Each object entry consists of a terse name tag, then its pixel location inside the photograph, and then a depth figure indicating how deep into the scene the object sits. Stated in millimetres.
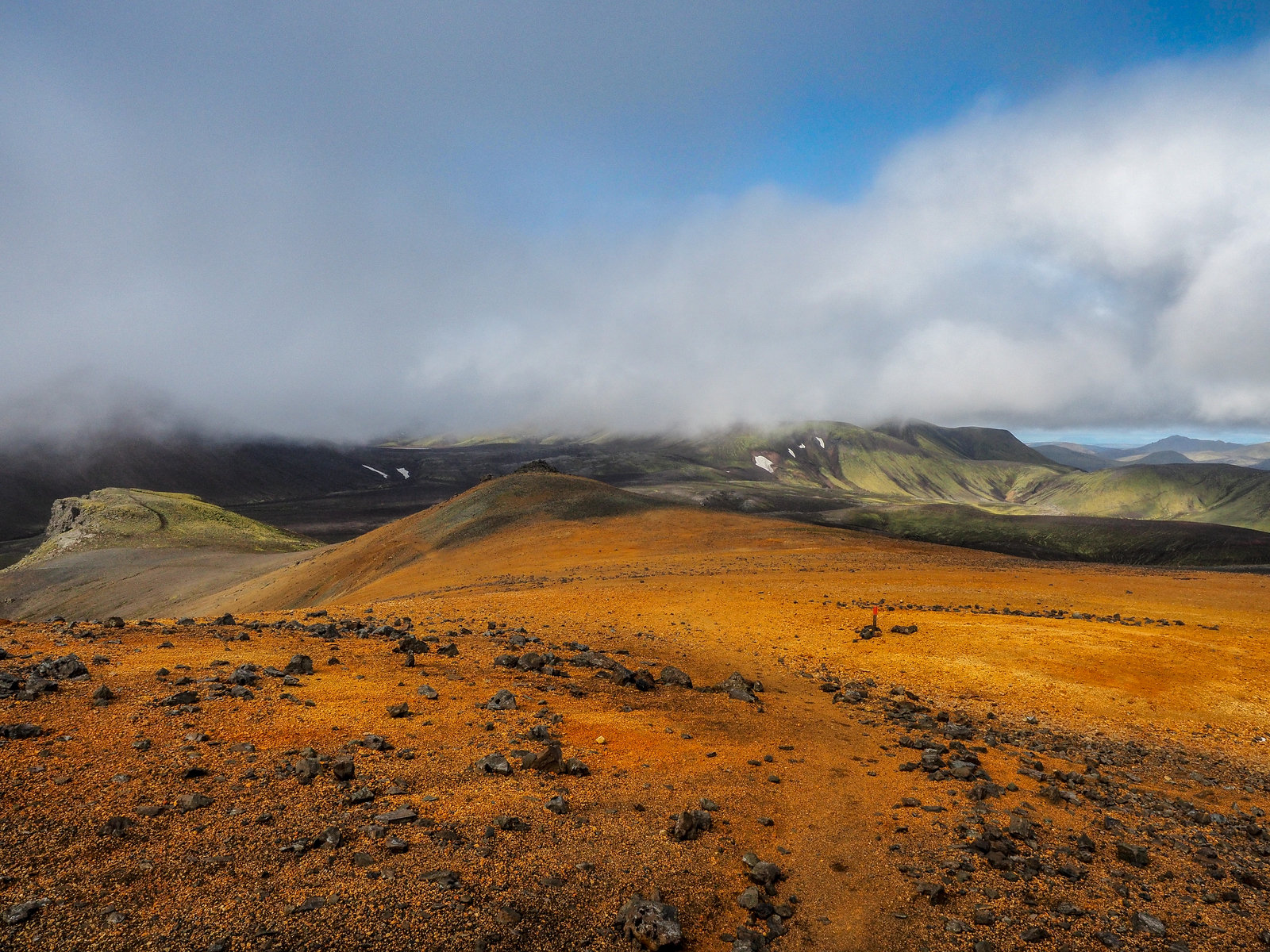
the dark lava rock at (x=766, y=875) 8016
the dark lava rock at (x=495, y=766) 9703
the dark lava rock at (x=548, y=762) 9969
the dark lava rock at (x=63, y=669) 10680
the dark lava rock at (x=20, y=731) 8523
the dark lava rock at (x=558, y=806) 8844
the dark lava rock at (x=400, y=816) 8039
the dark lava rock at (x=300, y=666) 13078
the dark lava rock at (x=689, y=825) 8672
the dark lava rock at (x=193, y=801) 7656
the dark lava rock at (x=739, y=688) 15133
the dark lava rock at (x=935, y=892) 7918
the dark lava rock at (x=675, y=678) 15570
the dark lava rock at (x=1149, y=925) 7535
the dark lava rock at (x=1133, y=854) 8828
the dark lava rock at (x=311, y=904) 6383
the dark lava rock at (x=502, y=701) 12406
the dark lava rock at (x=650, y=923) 6672
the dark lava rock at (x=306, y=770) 8625
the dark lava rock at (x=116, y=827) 6957
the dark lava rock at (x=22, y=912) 5629
